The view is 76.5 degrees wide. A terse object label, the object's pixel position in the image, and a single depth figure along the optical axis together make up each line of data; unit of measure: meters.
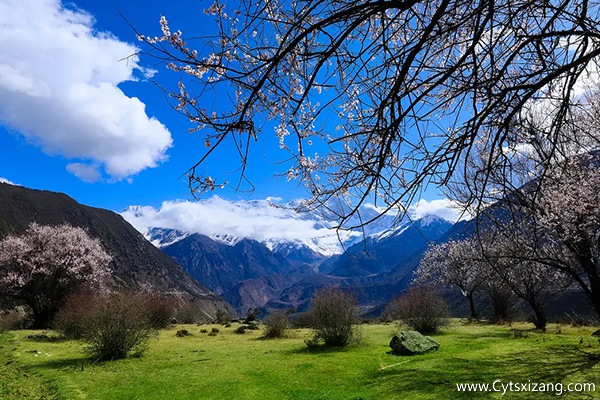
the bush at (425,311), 19.67
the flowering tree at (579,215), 10.27
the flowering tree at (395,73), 2.79
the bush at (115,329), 13.63
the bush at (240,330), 26.13
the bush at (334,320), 15.22
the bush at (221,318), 38.18
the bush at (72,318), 18.55
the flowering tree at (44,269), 28.42
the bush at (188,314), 41.03
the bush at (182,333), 23.92
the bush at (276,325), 21.41
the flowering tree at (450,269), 36.25
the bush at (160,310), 28.47
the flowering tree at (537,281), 20.48
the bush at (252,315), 35.75
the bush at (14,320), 28.16
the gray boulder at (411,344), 12.19
